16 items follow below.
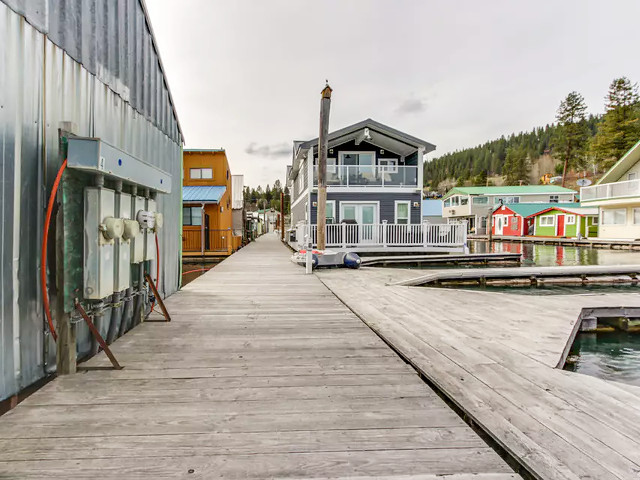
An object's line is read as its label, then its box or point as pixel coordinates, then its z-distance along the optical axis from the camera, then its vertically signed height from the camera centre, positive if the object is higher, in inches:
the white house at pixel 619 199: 1033.5 +121.1
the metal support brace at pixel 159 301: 157.9 -32.6
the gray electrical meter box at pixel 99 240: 106.0 -2.4
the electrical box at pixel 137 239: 136.5 -2.5
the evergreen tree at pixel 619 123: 1782.7 +602.0
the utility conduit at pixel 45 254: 94.3 -6.1
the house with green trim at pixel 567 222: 1285.7 +59.6
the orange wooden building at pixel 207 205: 682.8 +58.8
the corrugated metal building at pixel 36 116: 87.0 +36.5
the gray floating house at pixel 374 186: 644.7 +95.9
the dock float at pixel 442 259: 529.3 -38.8
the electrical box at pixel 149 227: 142.1 +2.5
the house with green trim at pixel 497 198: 1931.6 +220.5
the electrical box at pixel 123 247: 120.3 -5.1
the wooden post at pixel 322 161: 433.4 +93.2
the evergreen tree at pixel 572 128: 2277.3 +731.1
